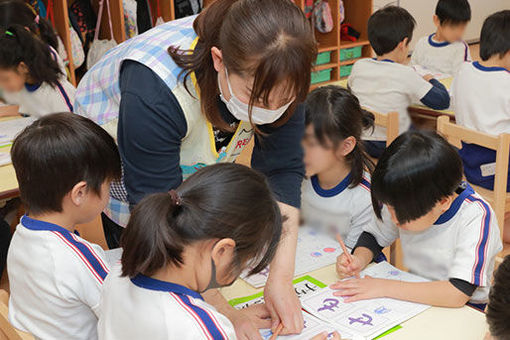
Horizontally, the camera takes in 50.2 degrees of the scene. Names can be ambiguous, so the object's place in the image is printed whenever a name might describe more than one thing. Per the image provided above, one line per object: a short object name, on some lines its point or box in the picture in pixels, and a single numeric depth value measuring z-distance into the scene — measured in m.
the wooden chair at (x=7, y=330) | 0.88
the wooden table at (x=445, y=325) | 1.00
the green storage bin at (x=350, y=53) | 5.13
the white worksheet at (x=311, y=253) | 1.23
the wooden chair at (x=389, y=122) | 1.95
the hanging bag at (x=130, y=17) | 3.90
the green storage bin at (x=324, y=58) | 4.97
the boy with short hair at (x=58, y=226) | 1.04
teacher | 0.91
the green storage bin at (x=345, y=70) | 5.20
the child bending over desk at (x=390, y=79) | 2.57
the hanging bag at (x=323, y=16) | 4.89
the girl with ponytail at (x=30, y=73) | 2.21
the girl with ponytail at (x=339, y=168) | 1.55
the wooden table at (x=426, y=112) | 2.54
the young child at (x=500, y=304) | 0.79
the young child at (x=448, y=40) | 3.44
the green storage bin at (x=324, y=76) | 4.98
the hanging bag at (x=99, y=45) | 3.92
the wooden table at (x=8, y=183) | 1.74
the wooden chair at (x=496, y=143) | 1.70
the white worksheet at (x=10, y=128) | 2.22
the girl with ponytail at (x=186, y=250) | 0.80
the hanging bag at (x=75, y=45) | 3.72
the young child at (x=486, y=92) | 2.25
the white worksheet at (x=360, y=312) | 1.02
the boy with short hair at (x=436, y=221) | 1.13
